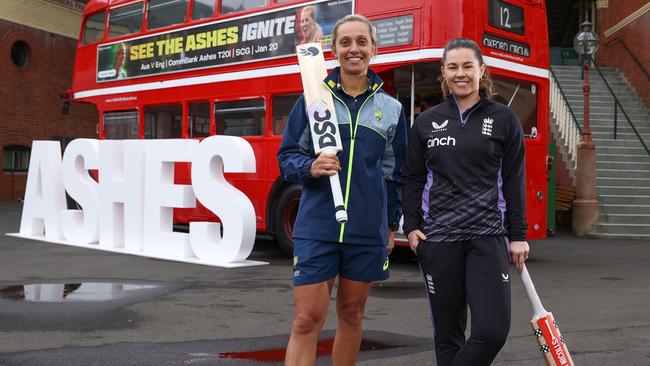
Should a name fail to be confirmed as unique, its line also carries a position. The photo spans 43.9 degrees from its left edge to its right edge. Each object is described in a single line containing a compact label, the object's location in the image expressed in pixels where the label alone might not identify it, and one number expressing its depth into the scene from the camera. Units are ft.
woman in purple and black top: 11.67
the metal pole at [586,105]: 54.80
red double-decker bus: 33.60
